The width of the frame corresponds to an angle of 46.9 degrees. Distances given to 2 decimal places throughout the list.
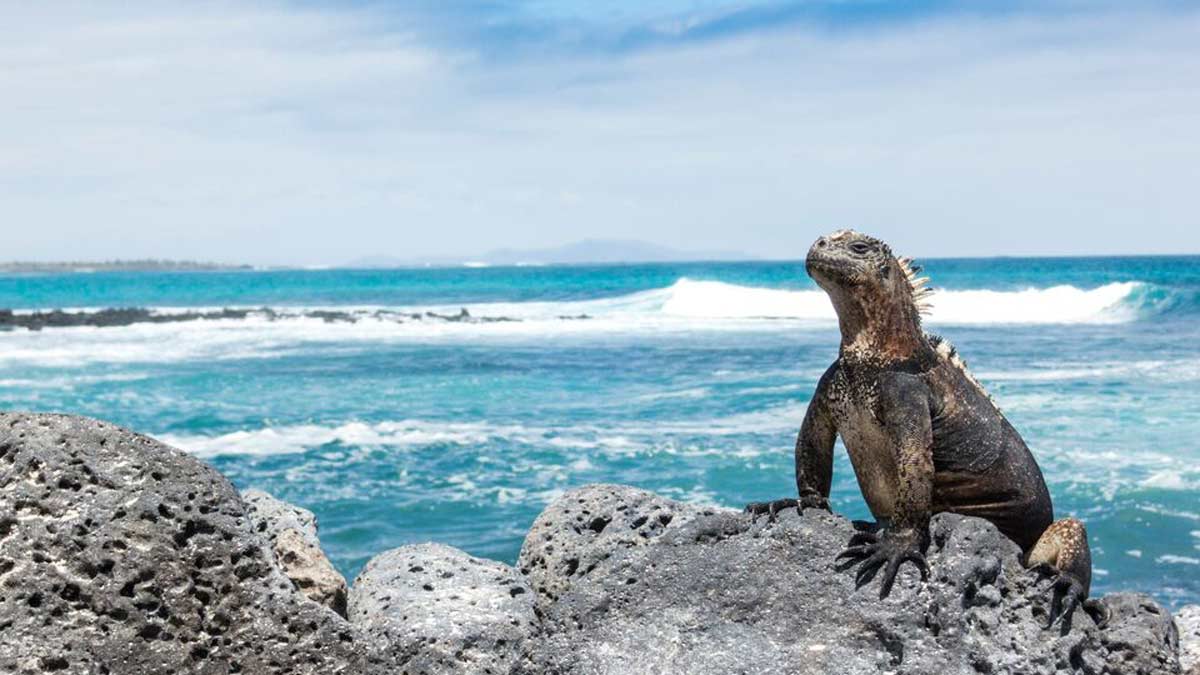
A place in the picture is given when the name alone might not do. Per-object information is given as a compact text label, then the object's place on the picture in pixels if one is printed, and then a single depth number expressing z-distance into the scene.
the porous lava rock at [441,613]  4.27
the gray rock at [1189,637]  4.55
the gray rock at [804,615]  3.81
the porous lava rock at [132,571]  3.67
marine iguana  4.11
